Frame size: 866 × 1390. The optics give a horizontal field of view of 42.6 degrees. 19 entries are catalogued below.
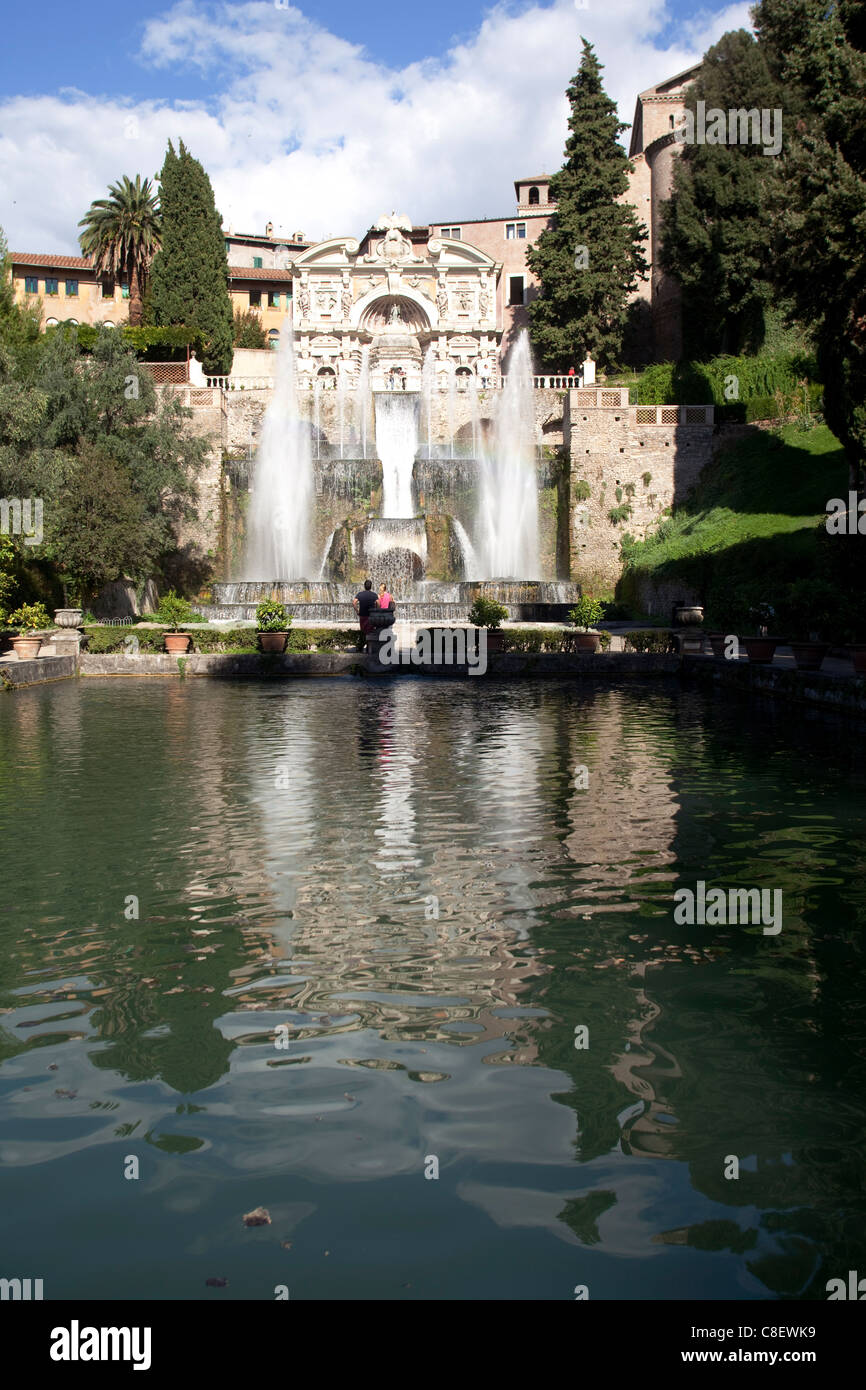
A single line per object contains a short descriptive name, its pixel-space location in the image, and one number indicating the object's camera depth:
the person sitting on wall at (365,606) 20.50
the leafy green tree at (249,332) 51.44
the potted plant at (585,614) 23.27
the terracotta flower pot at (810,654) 16.33
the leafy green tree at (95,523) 23.70
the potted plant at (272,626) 20.62
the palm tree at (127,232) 48.44
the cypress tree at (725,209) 36.78
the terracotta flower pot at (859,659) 14.15
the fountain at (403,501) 28.11
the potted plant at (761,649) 17.14
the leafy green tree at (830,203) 15.98
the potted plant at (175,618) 20.81
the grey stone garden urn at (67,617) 21.55
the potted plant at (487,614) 21.50
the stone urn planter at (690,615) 23.00
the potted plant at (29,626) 20.48
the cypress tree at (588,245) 41.66
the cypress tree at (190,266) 44.19
